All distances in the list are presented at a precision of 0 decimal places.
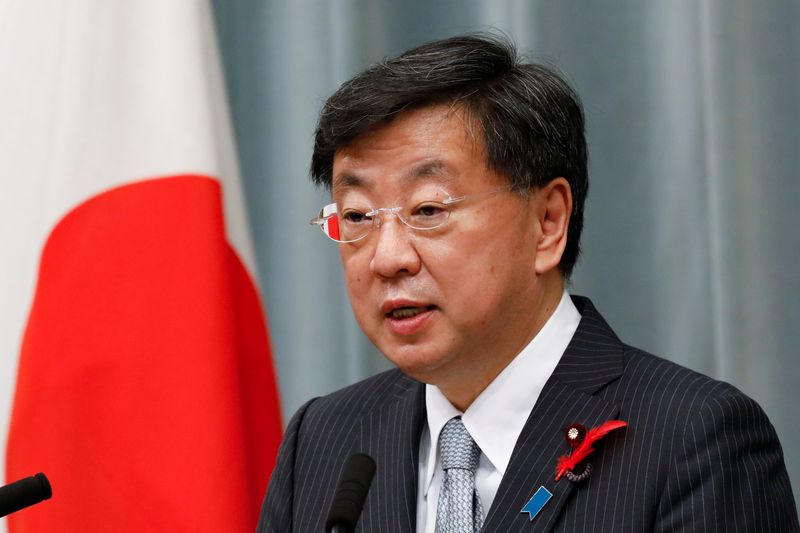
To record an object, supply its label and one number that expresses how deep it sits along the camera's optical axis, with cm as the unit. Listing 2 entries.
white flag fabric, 615
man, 589
